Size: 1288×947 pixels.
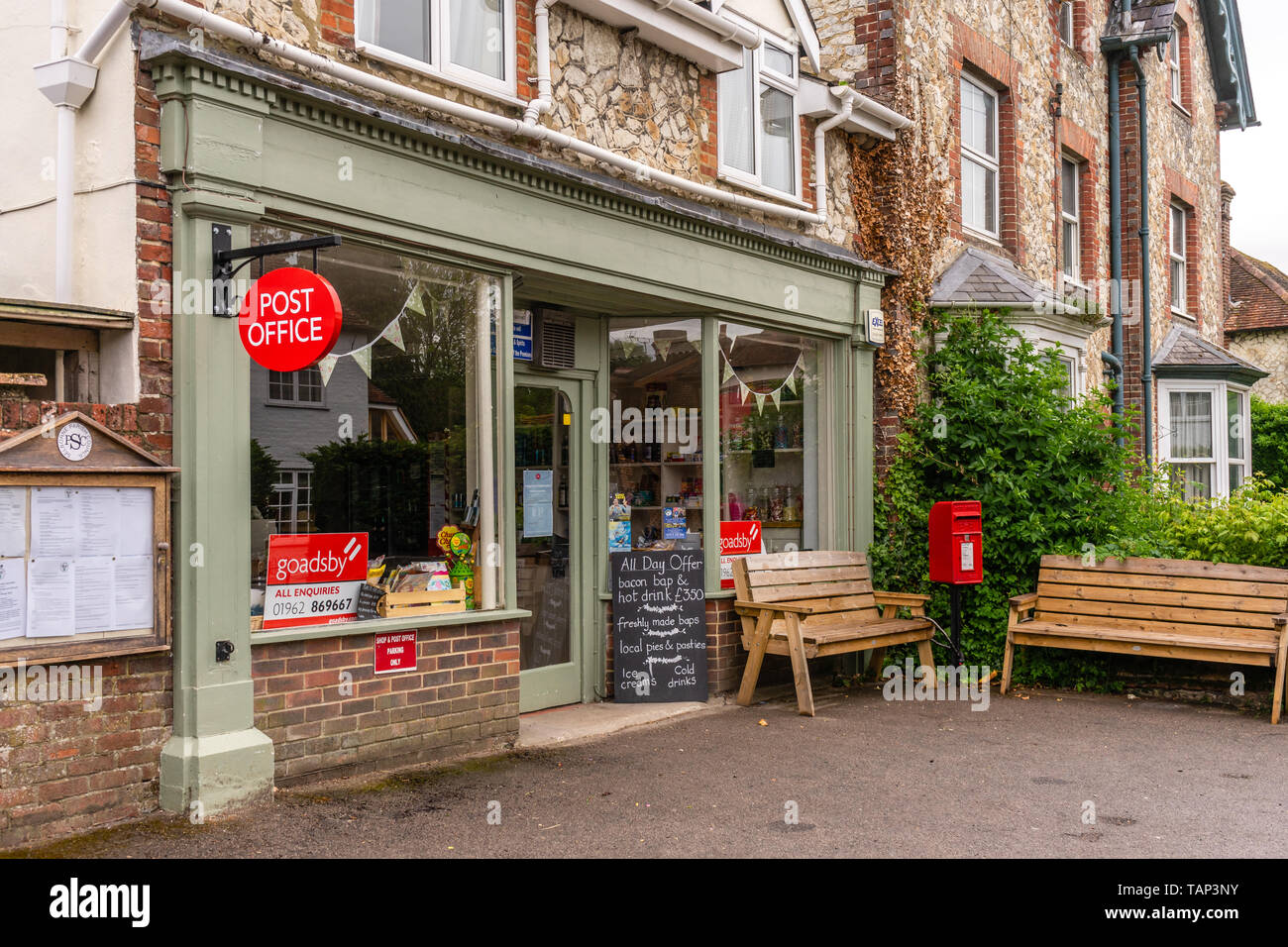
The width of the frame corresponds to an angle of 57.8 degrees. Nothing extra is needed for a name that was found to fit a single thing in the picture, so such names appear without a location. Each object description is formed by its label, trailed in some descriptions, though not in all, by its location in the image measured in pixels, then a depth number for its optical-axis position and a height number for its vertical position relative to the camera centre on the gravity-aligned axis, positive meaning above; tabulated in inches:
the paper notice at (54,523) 196.7 -4.0
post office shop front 216.8 +19.2
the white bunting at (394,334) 260.5 +36.5
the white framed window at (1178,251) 692.1 +142.1
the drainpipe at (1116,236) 593.6 +130.5
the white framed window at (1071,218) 571.8 +133.8
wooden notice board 193.9 -8.0
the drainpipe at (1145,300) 598.9 +97.2
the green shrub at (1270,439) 1000.9 +42.4
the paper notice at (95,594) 201.3 -16.5
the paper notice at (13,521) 192.4 -3.5
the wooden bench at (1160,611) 331.6 -37.2
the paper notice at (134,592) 206.1 -16.6
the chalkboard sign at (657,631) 336.2 -39.9
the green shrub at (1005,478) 387.2 +3.9
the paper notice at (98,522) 202.2 -3.9
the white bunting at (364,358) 254.5 +30.4
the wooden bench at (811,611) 327.9 -36.4
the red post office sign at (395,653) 250.8 -34.0
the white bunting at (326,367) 247.3 +27.7
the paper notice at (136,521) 206.7 -4.0
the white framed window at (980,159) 478.6 +137.6
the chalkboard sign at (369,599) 253.8 -22.5
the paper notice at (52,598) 195.9 -16.7
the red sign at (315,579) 238.2 -17.1
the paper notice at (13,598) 192.5 -16.3
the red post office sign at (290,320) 202.5 +31.6
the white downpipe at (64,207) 214.2 +53.8
